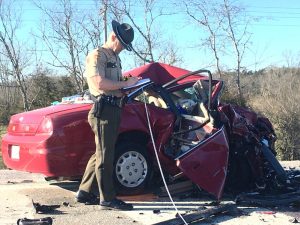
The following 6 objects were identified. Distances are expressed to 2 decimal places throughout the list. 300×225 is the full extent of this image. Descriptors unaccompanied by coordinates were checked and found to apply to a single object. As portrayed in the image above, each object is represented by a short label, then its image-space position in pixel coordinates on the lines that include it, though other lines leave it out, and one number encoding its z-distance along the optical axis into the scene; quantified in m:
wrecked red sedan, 6.01
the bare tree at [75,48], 22.62
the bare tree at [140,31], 21.92
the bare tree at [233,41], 22.38
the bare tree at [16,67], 25.67
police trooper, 5.50
